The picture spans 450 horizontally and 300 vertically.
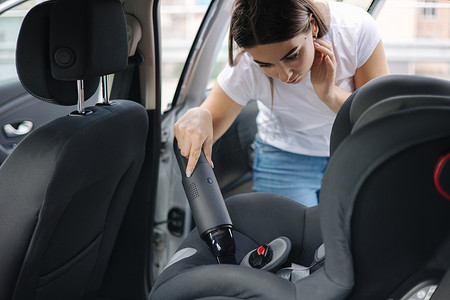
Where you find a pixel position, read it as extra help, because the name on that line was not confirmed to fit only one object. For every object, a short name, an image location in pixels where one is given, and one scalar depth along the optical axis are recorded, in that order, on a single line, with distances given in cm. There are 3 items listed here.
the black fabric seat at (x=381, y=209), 89
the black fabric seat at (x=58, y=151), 136
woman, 147
